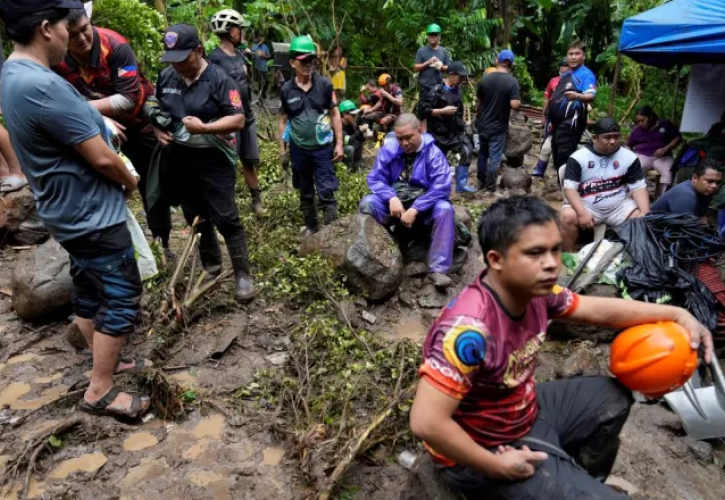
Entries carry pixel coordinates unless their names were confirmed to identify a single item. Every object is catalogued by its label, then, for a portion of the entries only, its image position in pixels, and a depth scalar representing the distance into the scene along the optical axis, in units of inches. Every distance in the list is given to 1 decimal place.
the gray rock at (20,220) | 199.6
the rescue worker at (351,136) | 320.8
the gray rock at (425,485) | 79.6
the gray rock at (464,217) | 214.6
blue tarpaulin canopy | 203.9
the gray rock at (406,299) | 181.2
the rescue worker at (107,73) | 124.6
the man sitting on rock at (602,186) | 191.6
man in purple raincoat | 184.2
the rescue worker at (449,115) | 288.7
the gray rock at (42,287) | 148.9
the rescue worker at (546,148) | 304.5
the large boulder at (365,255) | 174.4
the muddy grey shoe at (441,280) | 182.4
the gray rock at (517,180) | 307.0
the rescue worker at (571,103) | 265.3
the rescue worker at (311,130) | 202.5
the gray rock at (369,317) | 168.9
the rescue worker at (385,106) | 395.9
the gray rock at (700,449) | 116.6
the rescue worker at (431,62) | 337.7
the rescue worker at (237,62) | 211.8
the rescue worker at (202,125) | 138.9
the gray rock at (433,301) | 179.9
